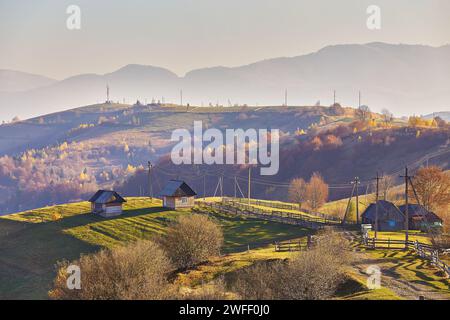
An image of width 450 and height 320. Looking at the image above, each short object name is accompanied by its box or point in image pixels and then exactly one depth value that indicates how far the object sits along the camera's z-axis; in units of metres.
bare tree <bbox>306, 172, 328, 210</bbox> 110.56
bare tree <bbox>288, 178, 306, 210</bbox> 115.00
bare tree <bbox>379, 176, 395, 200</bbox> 105.25
